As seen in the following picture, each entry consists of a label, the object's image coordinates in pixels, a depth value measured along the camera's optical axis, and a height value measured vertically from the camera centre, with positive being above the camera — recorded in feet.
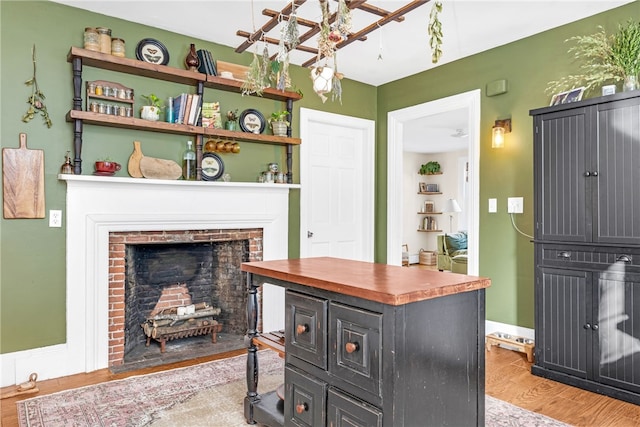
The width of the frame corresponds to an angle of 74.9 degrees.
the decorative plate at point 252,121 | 12.66 +2.92
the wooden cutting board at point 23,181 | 9.26 +0.78
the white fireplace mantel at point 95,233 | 9.69 -0.41
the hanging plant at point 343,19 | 5.90 +2.81
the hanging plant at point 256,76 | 7.28 +2.52
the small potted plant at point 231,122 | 12.18 +2.76
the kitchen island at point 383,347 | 4.88 -1.69
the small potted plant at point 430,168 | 31.55 +3.61
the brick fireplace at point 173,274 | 10.47 -1.69
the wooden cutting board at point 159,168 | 10.85 +1.26
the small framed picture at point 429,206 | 32.17 +0.76
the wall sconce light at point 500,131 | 12.00 +2.44
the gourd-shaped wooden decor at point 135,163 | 10.78 +1.37
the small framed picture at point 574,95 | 10.19 +2.98
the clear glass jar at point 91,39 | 9.95 +4.22
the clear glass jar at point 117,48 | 10.29 +4.14
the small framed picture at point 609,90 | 9.45 +2.87
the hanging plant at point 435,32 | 5.25 +2.34
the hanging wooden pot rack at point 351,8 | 7.61 +3.82
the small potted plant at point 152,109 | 10.75 +2.79
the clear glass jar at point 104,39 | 10.10 +4.31
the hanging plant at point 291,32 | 6.00 +2.66
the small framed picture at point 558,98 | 10.55 +3.02
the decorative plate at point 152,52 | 10.93 +4.36
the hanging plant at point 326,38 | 5.84 +2.54
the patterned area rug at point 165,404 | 7.61 -3.74
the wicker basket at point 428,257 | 30.81 -3.09
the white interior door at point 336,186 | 14.35 +1.11
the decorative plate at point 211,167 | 11.88 +1.42
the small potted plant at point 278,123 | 13.05 +2.91
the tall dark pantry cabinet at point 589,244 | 8.51 -0.61
